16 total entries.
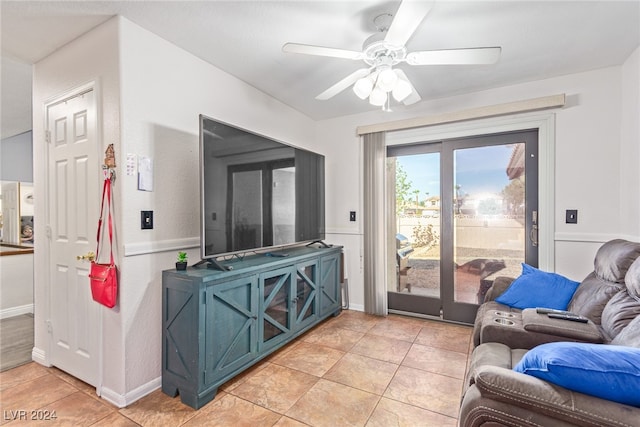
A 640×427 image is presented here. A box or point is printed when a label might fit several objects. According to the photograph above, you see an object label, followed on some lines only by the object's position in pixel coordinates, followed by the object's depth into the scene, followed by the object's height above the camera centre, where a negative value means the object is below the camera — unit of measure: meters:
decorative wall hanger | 1.92 +0.33
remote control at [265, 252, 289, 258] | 2.72 -0.39
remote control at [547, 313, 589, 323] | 1.72 -0.63
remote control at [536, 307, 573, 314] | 1.85 -0.64
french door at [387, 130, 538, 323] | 3.00 -0.07
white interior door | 2.06 -0.10
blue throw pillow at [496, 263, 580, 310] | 2.20 -0.61
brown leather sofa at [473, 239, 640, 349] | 1.62 -0.64
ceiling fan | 1.58 +0.94
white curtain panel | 3.54 -0.18
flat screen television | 2.09 +0.18
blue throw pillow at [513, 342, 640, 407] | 0.95 -0.53
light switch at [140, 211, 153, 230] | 2.00 -0.04
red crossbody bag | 1.86 -0.40
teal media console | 1.87 -0.77
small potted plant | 2.04 -0.33
